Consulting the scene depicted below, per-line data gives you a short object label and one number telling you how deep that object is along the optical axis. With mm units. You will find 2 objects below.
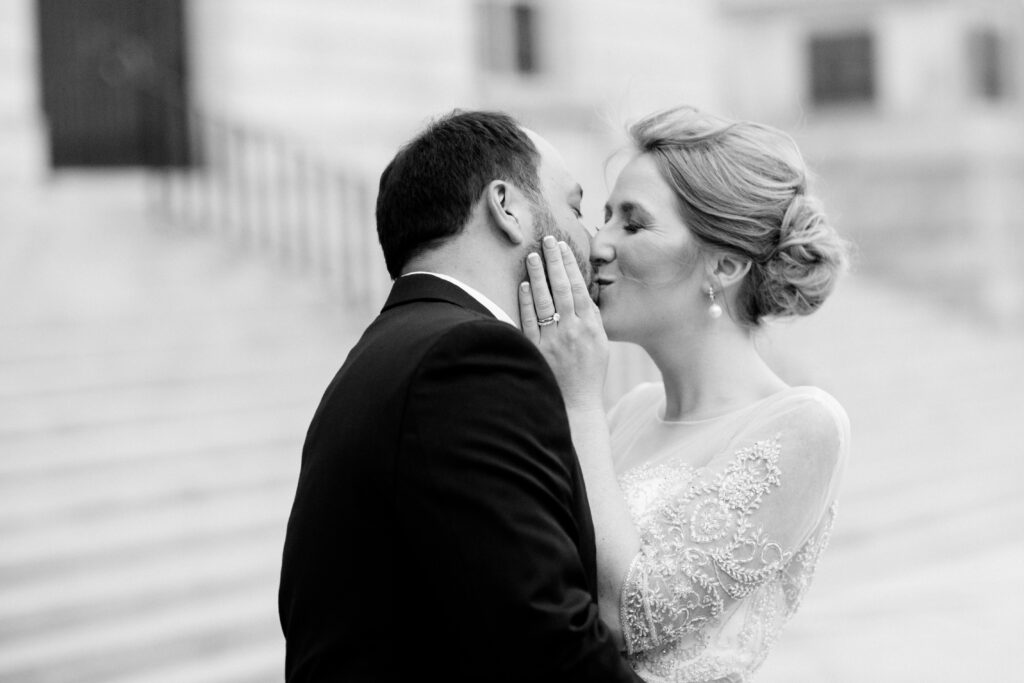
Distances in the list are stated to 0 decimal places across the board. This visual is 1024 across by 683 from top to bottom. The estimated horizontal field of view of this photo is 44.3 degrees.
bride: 2732
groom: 2117
